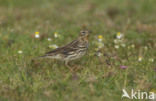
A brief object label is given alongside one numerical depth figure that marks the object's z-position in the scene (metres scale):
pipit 13.73
